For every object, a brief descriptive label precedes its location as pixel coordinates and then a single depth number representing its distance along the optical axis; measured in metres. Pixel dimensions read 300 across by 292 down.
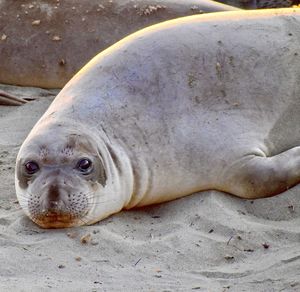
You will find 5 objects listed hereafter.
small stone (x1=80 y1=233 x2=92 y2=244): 9.13
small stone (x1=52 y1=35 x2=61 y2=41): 14.64
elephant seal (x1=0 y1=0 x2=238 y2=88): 14.48
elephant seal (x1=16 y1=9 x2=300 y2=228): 9.58
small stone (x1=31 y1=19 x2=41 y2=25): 14.80
